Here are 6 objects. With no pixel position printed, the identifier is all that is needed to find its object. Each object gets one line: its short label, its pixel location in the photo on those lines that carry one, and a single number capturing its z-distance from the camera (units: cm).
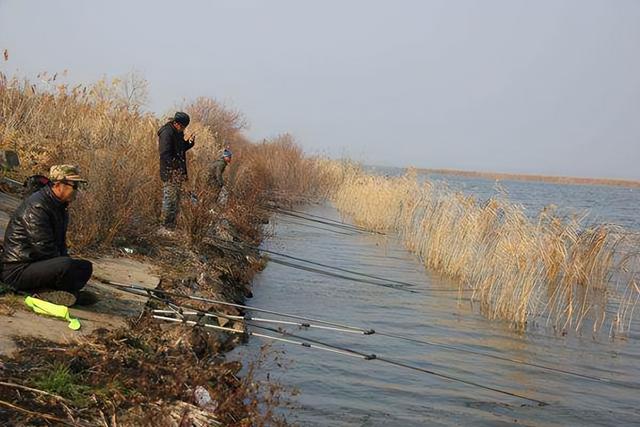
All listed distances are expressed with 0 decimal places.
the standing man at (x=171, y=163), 979
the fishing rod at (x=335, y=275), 1139
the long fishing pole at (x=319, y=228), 1854
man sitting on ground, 551
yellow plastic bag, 531
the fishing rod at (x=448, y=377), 559
